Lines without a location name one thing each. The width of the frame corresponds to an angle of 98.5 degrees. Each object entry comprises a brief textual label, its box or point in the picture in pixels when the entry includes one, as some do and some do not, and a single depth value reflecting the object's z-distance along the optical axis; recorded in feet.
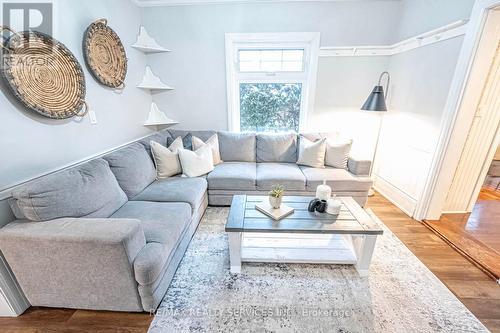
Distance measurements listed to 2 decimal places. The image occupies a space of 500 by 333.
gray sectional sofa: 3.93
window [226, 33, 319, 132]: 9.89
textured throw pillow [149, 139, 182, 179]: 7.99
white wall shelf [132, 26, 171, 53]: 9.40
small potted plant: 5.72
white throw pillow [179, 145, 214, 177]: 8.16
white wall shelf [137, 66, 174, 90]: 9.95
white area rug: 4.31
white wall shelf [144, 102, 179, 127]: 10.52
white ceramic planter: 5.78
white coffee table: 5.11
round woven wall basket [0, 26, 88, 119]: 4.69
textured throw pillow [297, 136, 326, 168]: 9.18
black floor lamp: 8.48
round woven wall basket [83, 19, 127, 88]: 6.73
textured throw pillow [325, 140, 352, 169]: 9.07
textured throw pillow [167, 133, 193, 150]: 9.52
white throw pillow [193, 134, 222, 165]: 9.07
